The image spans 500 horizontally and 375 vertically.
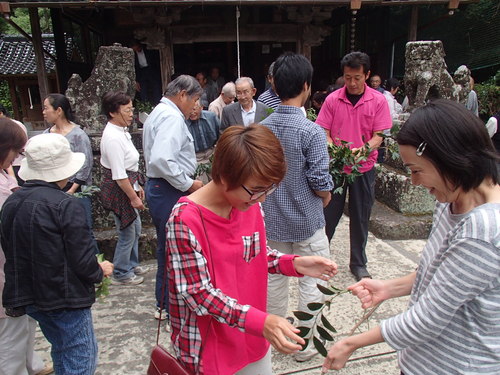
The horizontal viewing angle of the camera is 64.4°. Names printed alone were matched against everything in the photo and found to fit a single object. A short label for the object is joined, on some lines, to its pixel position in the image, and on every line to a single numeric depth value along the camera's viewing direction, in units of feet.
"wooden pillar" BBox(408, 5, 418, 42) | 27.43
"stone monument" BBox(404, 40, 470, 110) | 16.47
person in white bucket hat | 5.86
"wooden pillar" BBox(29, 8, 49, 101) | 25.70
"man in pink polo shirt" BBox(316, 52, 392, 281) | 10.80
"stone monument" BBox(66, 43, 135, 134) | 14.66
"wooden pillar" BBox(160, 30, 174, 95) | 28.81
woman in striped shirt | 3.59
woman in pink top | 4.23
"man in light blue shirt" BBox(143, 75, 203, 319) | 8.94
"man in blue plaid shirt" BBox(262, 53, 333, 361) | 8.00
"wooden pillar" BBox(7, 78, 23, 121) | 45.17
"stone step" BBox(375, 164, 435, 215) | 15.48
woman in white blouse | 10.81
